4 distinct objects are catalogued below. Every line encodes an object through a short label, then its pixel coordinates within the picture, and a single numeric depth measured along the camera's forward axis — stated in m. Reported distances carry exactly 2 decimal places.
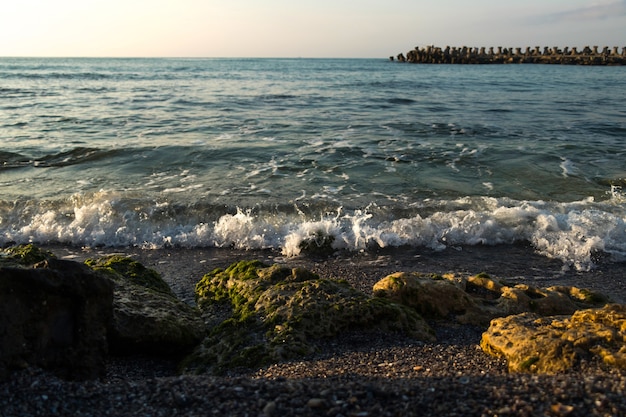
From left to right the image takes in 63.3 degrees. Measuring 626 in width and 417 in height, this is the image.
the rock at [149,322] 4.11
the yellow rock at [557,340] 3.58
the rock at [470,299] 4.87
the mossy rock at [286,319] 4.08
